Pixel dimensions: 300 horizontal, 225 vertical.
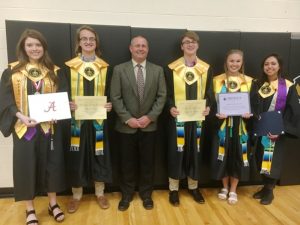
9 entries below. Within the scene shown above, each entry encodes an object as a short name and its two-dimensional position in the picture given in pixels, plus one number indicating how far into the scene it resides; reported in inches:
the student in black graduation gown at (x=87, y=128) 102.2
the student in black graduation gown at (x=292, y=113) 111.4
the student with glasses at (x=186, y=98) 108.8
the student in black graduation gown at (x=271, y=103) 111.8
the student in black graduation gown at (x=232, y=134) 111.9
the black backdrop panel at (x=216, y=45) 118.7
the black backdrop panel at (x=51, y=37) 105.0
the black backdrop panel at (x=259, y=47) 122.7
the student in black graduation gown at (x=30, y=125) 91.9
